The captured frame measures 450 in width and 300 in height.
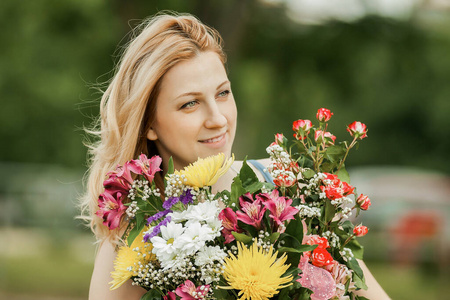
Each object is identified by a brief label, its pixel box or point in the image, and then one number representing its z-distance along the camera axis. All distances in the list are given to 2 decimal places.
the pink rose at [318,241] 3.93
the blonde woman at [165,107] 4.56
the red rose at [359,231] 4.18
